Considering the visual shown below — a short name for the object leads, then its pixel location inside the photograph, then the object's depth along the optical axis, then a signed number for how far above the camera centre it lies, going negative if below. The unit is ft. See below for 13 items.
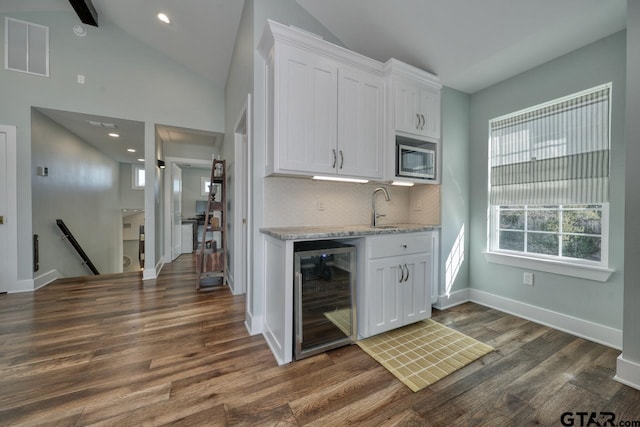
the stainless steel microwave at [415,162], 7.82 +1.74
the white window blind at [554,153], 6.71 +1.94
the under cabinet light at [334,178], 6.93 +1.01
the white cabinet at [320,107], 6.06 +2.93
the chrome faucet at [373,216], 7.85 -0.14
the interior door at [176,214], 16.89 -0.22
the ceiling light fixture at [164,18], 9.99 +8.25
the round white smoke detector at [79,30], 11.01 +8.42
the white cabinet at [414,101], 7.63 +3.78
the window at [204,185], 24.38 +2.68
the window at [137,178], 23.31 +3.24
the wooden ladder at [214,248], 11.14 -1.81
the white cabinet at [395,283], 6.53 -2.08
